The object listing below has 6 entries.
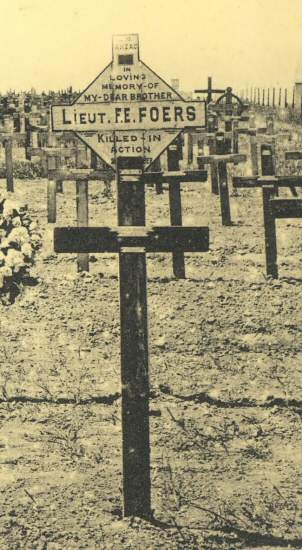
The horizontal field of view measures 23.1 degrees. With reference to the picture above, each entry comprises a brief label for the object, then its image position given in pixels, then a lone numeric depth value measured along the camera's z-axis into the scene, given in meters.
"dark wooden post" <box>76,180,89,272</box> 8.09
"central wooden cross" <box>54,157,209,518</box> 3.44
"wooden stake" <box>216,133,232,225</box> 10.49
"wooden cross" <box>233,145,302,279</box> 7.60
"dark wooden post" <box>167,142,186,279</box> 7.93
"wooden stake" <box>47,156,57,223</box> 10.55
